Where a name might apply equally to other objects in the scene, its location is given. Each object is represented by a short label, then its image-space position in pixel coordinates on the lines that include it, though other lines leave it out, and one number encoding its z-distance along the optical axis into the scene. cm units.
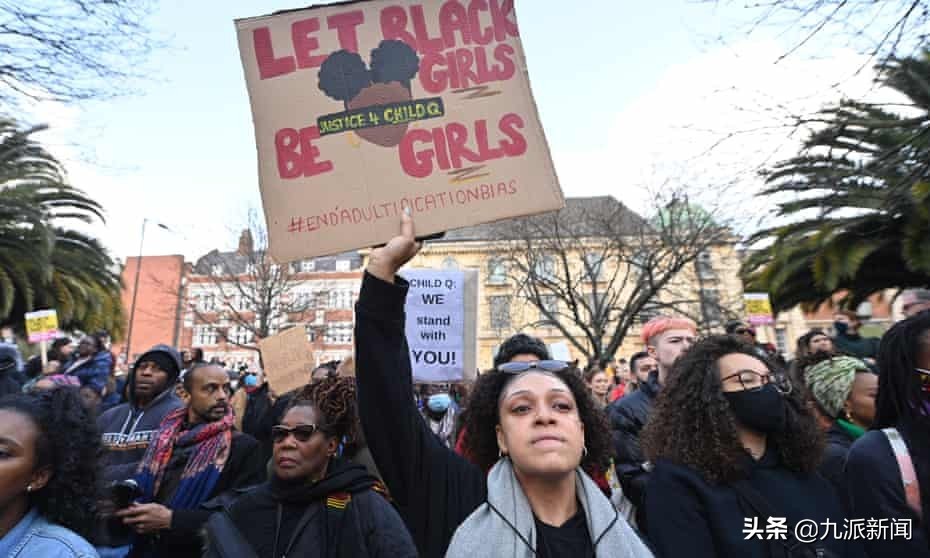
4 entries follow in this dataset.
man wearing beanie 383
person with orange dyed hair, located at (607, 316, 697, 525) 338
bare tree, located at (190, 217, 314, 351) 2222
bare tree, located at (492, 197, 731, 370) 1703
